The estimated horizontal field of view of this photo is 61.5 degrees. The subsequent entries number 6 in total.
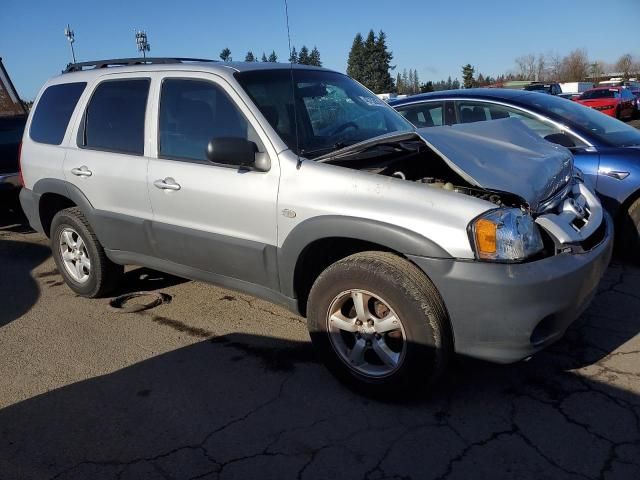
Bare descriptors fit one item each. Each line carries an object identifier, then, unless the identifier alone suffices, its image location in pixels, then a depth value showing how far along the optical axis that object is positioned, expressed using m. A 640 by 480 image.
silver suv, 2.64
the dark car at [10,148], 7.32
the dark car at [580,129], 4.61
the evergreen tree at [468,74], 72.50
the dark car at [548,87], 29.41
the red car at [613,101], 21.31
